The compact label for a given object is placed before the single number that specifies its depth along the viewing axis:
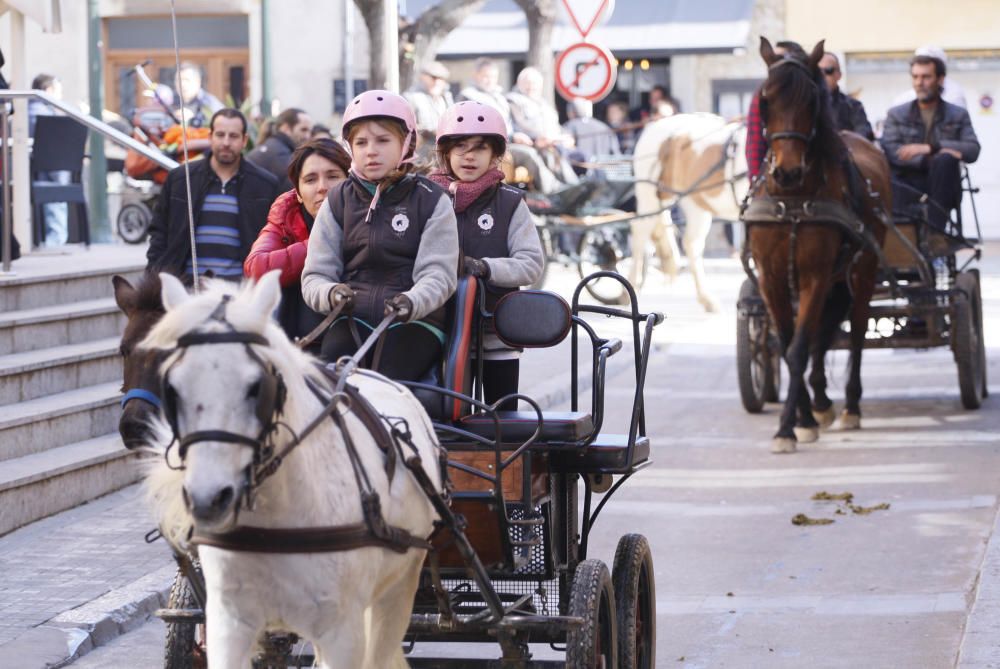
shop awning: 31.66
